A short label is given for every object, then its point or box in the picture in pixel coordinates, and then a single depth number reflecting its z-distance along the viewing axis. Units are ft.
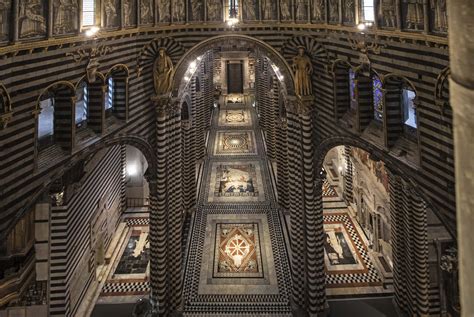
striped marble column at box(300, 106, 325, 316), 44.21
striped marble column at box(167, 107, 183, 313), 46.29
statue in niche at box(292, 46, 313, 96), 43.19
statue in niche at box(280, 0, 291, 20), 45.24
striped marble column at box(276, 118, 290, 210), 67.26
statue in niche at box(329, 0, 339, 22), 40.04
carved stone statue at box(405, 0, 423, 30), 28.32
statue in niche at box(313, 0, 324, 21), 42.24
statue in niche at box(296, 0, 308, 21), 44.27
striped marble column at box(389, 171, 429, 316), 39.70
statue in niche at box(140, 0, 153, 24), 42.50
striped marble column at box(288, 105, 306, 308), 45.42
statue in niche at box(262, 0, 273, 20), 45.68
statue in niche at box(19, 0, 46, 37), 27.61
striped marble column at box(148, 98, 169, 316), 44.96
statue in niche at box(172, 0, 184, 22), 45.21
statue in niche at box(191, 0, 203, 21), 45.88
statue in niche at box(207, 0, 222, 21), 45.93
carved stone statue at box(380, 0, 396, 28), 31.19
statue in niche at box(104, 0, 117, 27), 37.55
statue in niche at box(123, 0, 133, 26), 40.04
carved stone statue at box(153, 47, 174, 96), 43.91
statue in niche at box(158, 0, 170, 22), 44.16
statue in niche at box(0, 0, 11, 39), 25.62
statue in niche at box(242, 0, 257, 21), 45.88
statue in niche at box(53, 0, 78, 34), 31.01
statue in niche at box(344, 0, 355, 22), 37.26
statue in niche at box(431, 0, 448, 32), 25.59
